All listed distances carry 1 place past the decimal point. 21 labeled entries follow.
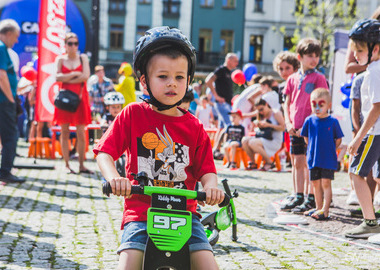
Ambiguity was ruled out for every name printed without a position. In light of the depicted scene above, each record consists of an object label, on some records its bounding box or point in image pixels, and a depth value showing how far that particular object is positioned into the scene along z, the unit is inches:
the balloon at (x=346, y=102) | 341.6
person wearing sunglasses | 376.2
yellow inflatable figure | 456.8
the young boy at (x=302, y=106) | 268.2
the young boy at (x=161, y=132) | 112.4
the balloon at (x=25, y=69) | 591.6
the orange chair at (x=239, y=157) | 482.3
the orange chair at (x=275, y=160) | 478.9
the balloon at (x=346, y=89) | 301.7
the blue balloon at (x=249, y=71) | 684.4
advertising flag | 398.9
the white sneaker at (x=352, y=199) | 288.5
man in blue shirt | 319.5
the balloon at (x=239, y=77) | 621.0
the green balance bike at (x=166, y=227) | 98.7
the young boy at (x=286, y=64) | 321.4
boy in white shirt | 206.2
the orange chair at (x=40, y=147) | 511.4
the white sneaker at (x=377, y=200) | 286.0
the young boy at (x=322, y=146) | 242.8
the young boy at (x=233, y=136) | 470.0
